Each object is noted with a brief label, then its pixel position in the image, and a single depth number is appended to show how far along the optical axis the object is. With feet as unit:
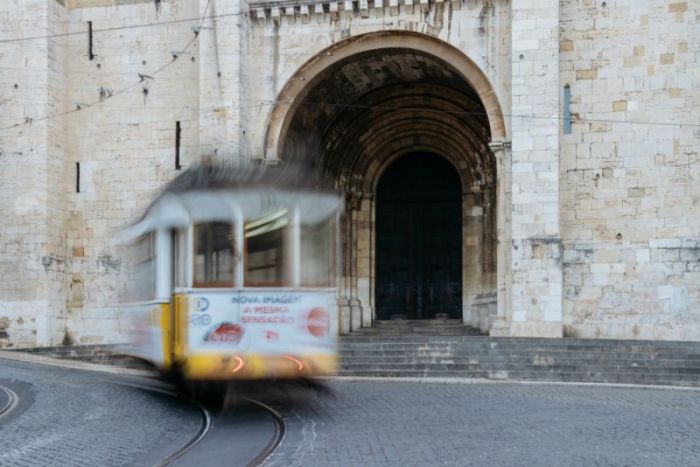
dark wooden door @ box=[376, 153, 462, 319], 84.17
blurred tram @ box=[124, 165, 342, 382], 38.22
